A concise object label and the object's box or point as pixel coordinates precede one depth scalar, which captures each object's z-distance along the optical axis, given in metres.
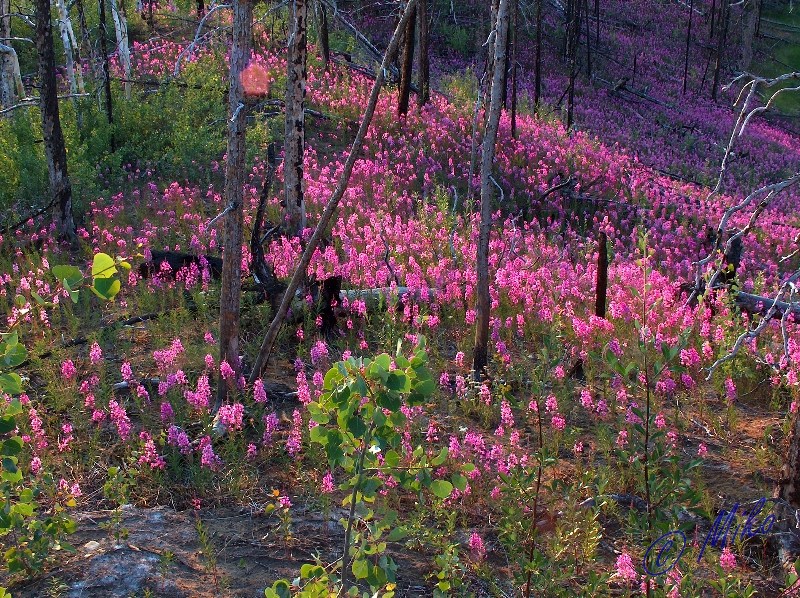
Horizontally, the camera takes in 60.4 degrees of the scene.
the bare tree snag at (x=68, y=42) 14.66
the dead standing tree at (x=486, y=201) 6.38
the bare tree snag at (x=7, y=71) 14.12
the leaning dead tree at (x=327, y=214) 5.88
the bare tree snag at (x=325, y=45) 19.82
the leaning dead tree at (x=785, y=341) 4.54
